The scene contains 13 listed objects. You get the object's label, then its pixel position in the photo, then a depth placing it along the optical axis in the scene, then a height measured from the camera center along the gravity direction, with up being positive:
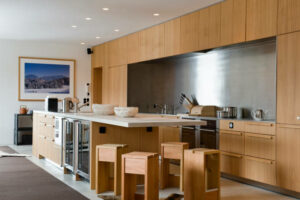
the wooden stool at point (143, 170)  3.66 -0.67
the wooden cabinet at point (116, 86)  8.52 +0.39
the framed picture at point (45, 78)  9.70 +0.62
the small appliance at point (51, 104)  6.70 -0.05
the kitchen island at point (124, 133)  3.92 -0.39
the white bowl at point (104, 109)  5.22 -0.10
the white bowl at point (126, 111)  4.66 -0.11
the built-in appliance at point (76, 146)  4.78 -0.60
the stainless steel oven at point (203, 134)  5.54 -0.50
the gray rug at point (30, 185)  4.24 -1.07
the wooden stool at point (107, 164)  4.16 -0.72
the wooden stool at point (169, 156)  4.52 -0.66
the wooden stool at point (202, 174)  3.88 -0.76
